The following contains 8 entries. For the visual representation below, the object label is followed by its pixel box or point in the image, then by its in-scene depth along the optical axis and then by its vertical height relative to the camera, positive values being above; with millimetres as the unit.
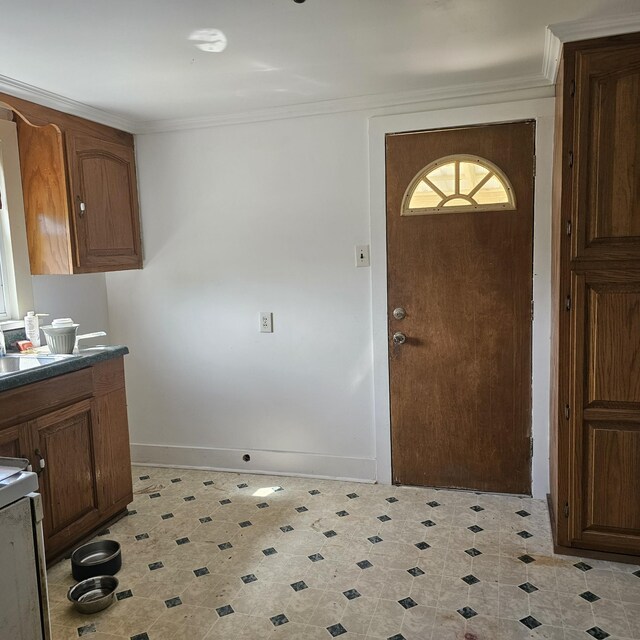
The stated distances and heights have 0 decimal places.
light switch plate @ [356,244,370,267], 3232 +44
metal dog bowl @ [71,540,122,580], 2385 -1237
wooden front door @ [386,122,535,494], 2984 -327
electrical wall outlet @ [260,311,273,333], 3457 -337
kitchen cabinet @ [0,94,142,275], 2939 +451
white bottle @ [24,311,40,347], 3023 -283
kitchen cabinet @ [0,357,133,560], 2342 -773
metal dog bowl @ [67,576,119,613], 2182 -1278
